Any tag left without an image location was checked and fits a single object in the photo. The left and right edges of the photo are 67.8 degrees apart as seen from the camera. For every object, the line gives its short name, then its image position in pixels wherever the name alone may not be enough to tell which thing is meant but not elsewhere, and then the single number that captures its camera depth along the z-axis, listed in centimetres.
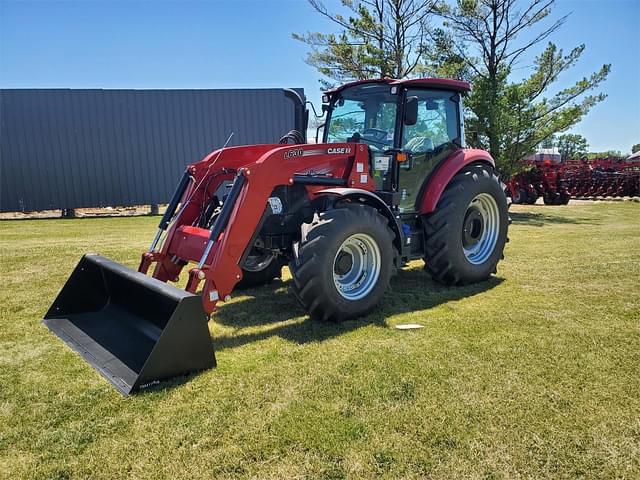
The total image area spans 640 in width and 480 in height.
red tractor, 374
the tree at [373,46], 1688
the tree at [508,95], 1505
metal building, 1527
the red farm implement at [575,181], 1952
